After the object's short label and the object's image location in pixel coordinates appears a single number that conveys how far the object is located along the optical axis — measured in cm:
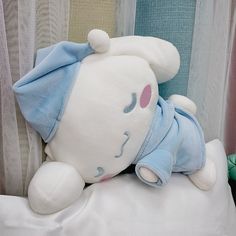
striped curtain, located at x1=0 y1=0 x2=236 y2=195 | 64
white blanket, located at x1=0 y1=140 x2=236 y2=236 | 66
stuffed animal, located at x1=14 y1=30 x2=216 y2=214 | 65
